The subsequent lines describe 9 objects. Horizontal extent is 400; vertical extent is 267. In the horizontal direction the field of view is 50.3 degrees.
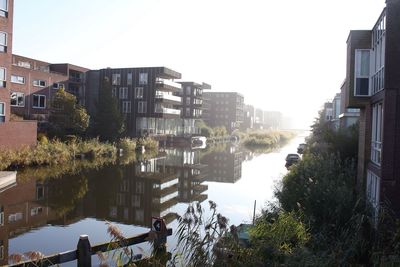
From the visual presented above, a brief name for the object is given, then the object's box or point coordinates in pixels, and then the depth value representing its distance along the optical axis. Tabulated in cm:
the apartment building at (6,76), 3197
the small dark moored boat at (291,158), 3648
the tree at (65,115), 4319
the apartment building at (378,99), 1323
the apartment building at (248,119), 15662
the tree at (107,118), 4984
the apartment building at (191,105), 8438
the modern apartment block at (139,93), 6181
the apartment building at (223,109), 12775
